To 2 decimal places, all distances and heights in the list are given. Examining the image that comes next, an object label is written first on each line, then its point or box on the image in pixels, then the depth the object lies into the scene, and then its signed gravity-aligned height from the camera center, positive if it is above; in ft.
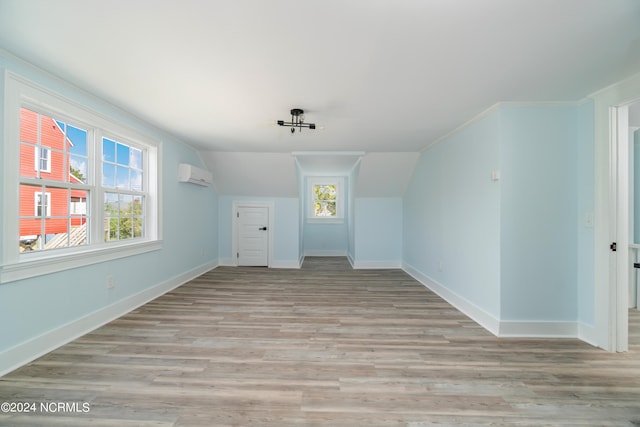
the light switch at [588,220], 8.60 -0.19
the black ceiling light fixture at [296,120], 9.74 +3.70
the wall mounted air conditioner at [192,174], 14.60 +2.29
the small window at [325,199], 26.58 +1.53
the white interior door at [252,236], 20.34 -1.65
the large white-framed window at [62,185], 6.93 +0.96
